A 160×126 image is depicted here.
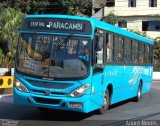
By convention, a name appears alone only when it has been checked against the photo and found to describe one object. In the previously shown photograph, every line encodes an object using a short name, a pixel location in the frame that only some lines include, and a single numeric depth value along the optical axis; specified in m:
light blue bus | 12.36
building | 61.97
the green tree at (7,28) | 32.69
